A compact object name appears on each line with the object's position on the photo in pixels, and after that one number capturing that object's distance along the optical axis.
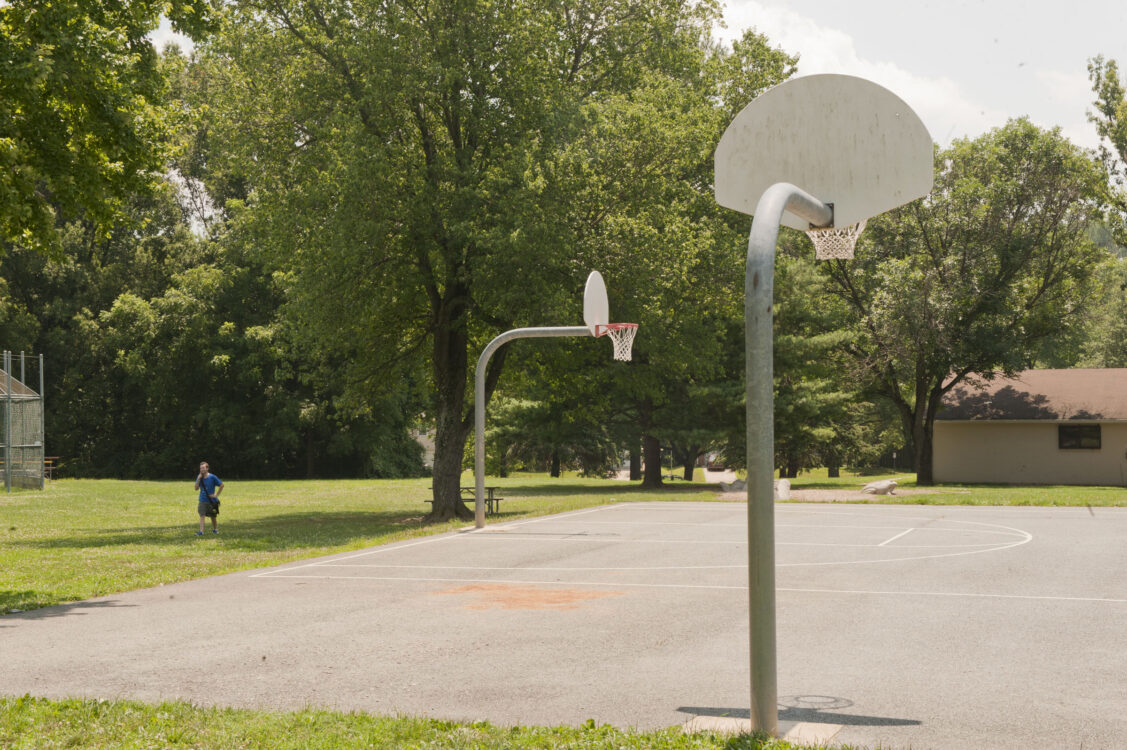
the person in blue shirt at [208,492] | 23.23
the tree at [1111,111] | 44.38
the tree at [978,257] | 41.00
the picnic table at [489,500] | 28.84
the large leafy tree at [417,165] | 24.72
